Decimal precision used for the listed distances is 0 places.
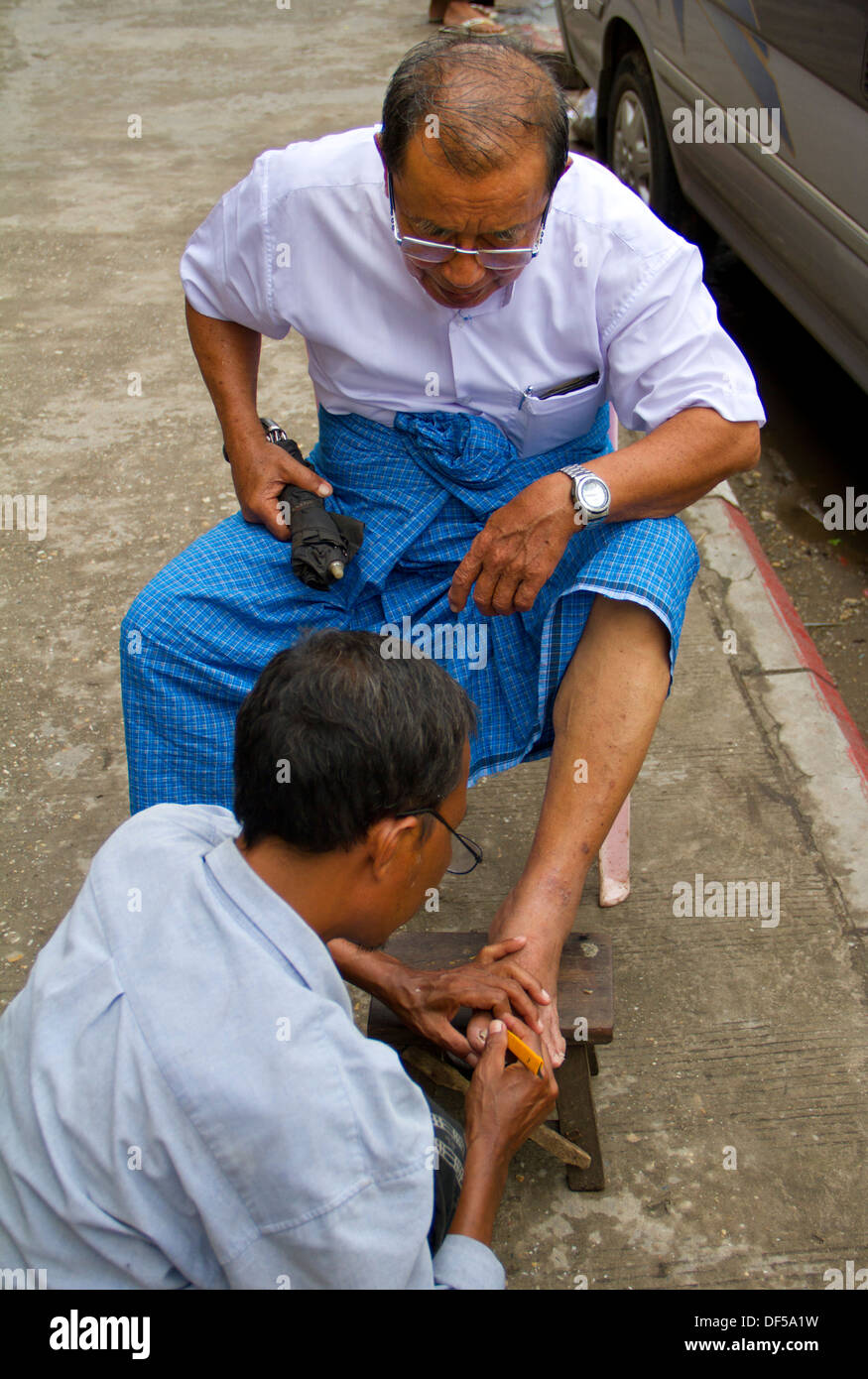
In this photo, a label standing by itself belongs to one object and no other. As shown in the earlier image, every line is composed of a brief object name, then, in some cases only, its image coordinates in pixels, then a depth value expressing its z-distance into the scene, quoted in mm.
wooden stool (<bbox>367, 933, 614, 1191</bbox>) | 1719
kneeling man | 1110
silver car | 2871
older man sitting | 1751
